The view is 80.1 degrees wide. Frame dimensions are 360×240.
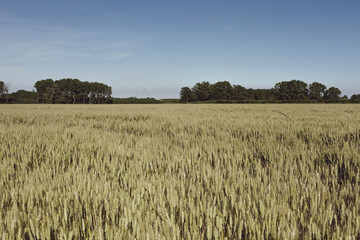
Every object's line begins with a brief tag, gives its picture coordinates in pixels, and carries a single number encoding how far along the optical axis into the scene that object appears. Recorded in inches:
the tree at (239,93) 4259.4
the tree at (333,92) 4126.5
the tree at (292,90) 3983.8
